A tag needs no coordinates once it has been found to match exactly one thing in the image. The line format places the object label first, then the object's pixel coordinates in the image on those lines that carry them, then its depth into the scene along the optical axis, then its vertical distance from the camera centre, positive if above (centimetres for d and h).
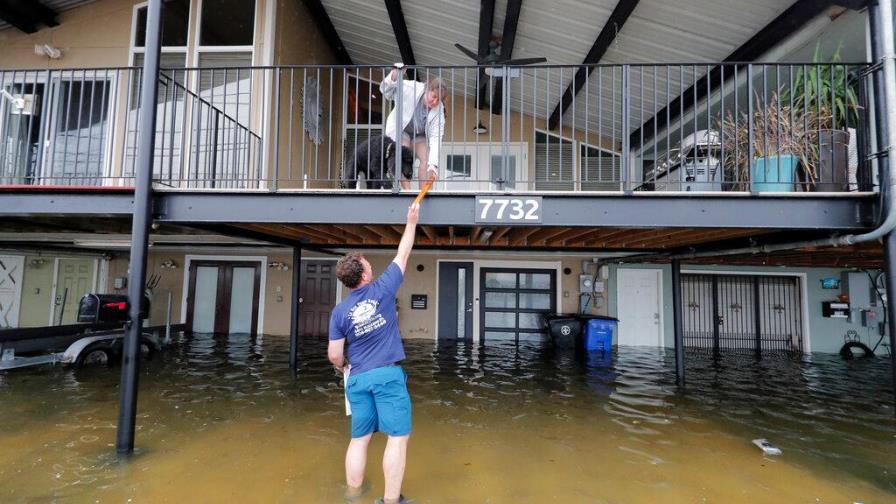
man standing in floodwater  236 -43
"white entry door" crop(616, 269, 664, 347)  916 -35
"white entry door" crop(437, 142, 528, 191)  913 +267
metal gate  913 -39
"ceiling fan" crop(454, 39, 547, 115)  591 +320
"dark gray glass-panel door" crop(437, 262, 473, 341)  938 -27
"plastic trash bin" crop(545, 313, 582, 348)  859 -83
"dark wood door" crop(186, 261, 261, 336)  954 -31
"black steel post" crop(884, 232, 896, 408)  293 +14
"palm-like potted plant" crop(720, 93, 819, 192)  347 +117
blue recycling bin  836 -82
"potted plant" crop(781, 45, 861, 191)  344 +119
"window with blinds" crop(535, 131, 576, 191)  935 +276
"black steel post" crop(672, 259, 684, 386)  569 -44
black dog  420 +125
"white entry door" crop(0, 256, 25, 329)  900 -23
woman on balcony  391 +157
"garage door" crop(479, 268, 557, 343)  944 -32
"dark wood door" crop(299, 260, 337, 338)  950 -27
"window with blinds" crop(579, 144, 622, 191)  897 +251
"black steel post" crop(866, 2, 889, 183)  300 +144
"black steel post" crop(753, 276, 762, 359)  913 -46
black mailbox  501 -28
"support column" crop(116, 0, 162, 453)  310 +38
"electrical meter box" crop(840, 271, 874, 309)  864 +11
